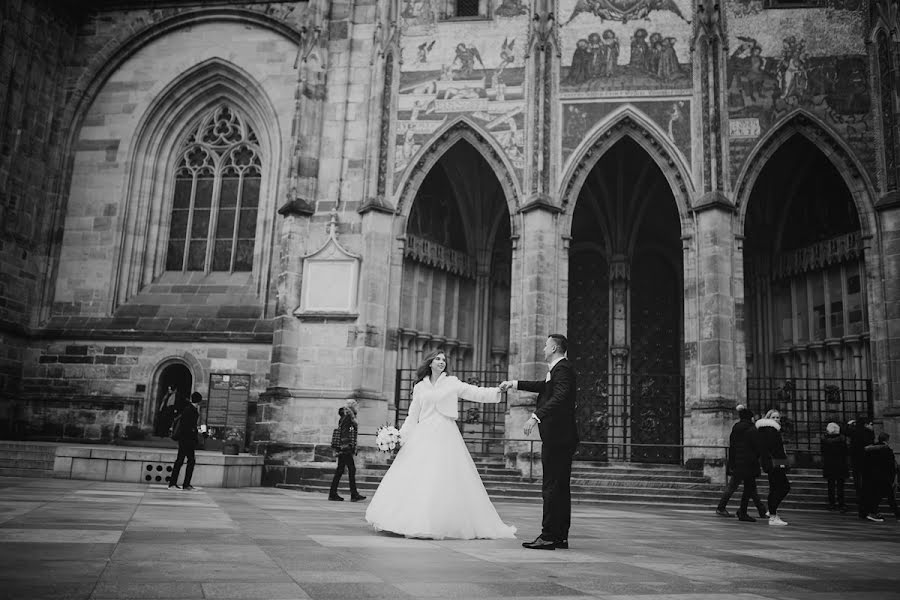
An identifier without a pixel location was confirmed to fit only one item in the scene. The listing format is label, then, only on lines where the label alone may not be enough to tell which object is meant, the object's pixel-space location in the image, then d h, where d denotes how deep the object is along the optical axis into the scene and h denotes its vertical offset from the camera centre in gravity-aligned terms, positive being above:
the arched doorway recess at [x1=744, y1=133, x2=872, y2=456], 16.95 +3.65
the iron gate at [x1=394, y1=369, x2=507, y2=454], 17.12 +0.63
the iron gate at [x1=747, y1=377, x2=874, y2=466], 15.77 +1.06
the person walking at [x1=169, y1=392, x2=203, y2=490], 12.62 -0.16
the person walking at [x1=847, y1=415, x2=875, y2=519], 11.84 +0.08
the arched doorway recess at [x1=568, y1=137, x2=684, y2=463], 19.15 +3.67
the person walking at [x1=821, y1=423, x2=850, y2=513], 12.95 -0.06
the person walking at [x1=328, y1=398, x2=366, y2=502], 11.79 -0.16
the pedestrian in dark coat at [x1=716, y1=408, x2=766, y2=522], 10.69 -0.07
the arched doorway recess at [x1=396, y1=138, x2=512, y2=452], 18.58 +3.96
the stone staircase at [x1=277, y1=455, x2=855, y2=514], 13.80 -0.70
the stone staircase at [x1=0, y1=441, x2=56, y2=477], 15.27 -0.72
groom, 6.30 +0.05
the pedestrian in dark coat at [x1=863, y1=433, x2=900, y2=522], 11.71 -0.18
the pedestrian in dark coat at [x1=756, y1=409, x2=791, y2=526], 10.42 -0.08
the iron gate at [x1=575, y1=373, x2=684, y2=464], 18.58 +0.72
